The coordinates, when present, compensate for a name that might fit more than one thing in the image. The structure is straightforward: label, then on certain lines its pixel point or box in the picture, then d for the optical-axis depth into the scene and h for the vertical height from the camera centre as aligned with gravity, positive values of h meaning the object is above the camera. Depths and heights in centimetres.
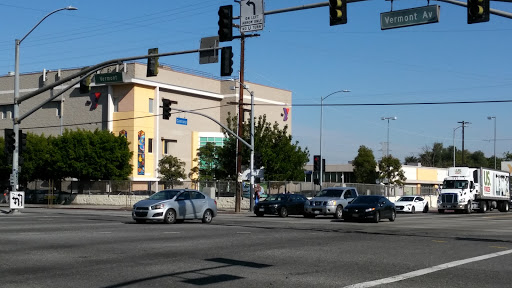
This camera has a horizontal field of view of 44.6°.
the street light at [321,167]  4626 +59
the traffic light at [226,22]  1919 +467
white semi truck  4881 -111
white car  5006 -230
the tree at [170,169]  6216 +41
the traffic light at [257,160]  4428 +100
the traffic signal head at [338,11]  1711 +450
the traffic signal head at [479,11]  1592 +423
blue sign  6914 +586
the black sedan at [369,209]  2959 -161
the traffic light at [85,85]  2745 +385
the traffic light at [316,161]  4631 +101
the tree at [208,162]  6103 +114
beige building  6538 +701
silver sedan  2477 -139
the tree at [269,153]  5691 +198
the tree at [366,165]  7875 +128
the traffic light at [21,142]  3294 +155
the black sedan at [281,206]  3575 -182
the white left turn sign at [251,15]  1872 +480
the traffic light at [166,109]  3659 +377
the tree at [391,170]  7712 +67
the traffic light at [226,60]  2228 +407
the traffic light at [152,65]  2433 +420
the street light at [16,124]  3256 +247
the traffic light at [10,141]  3241 +158
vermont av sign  1681 +436
